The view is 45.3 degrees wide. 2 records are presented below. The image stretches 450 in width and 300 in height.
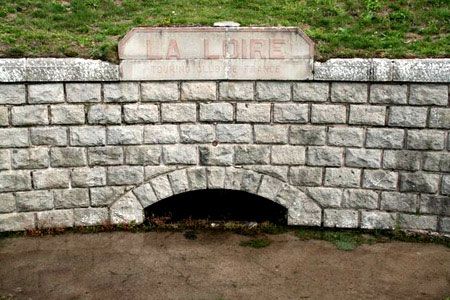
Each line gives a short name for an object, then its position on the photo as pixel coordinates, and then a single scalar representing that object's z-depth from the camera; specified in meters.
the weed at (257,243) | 7.15
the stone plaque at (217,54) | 7.11
